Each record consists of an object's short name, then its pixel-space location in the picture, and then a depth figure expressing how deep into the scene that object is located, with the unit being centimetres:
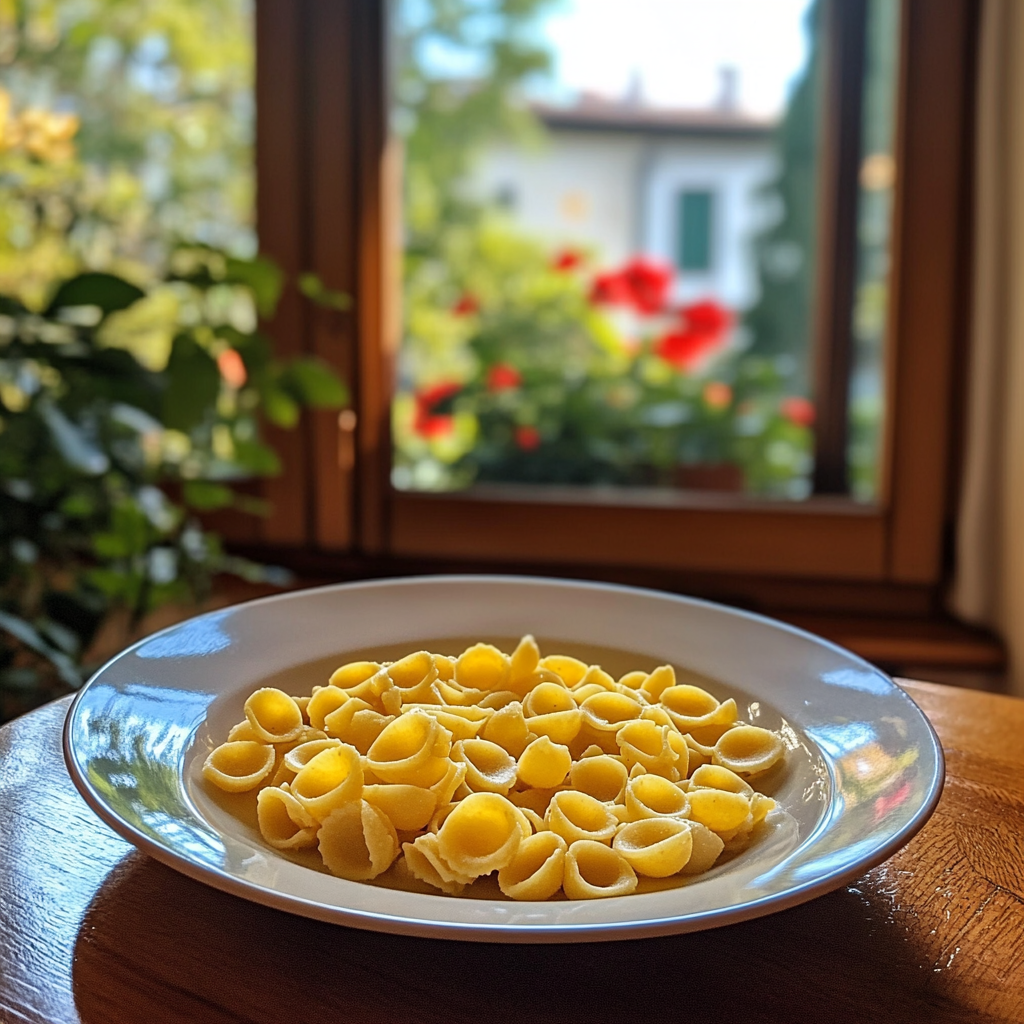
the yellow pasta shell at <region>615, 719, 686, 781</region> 56
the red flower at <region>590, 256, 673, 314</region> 172
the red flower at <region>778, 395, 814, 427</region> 167
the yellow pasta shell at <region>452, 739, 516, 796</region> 53
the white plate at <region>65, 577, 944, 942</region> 41
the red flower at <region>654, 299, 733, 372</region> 171
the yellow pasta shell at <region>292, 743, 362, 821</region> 49
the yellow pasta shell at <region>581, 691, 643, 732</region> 60
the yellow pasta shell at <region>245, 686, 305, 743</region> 58
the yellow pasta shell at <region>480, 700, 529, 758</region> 57
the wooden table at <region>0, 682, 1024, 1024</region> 42
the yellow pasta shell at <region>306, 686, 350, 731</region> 60
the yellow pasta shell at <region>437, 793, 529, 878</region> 46
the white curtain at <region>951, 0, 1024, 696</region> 129
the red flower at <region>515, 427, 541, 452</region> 172
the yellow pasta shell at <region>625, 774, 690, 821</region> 51
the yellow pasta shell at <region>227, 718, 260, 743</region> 58
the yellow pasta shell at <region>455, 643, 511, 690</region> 66
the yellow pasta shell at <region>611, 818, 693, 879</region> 47
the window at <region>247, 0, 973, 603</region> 141
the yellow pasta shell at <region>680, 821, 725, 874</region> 48
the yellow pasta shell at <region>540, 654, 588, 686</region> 68
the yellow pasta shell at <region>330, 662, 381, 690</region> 65
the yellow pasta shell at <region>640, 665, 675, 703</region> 66
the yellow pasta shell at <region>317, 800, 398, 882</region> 47
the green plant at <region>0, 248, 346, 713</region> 110
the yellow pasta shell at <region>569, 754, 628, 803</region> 55
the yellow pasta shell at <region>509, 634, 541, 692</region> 65
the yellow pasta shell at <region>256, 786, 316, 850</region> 49
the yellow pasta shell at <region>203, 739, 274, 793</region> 54
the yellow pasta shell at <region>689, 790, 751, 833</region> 50
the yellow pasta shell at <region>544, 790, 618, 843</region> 49
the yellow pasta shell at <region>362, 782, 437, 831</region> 49
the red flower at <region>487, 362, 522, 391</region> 176
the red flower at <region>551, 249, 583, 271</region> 175
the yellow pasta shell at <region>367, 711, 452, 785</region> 51
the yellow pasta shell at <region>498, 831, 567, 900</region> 45
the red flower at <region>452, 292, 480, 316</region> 175
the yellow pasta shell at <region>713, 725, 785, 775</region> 58
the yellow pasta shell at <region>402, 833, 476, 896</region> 46
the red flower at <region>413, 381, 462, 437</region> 173
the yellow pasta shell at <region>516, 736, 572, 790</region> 53
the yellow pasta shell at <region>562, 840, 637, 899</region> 46
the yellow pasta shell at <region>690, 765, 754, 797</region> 54
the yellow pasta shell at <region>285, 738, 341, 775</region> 54
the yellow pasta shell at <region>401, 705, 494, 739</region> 57
